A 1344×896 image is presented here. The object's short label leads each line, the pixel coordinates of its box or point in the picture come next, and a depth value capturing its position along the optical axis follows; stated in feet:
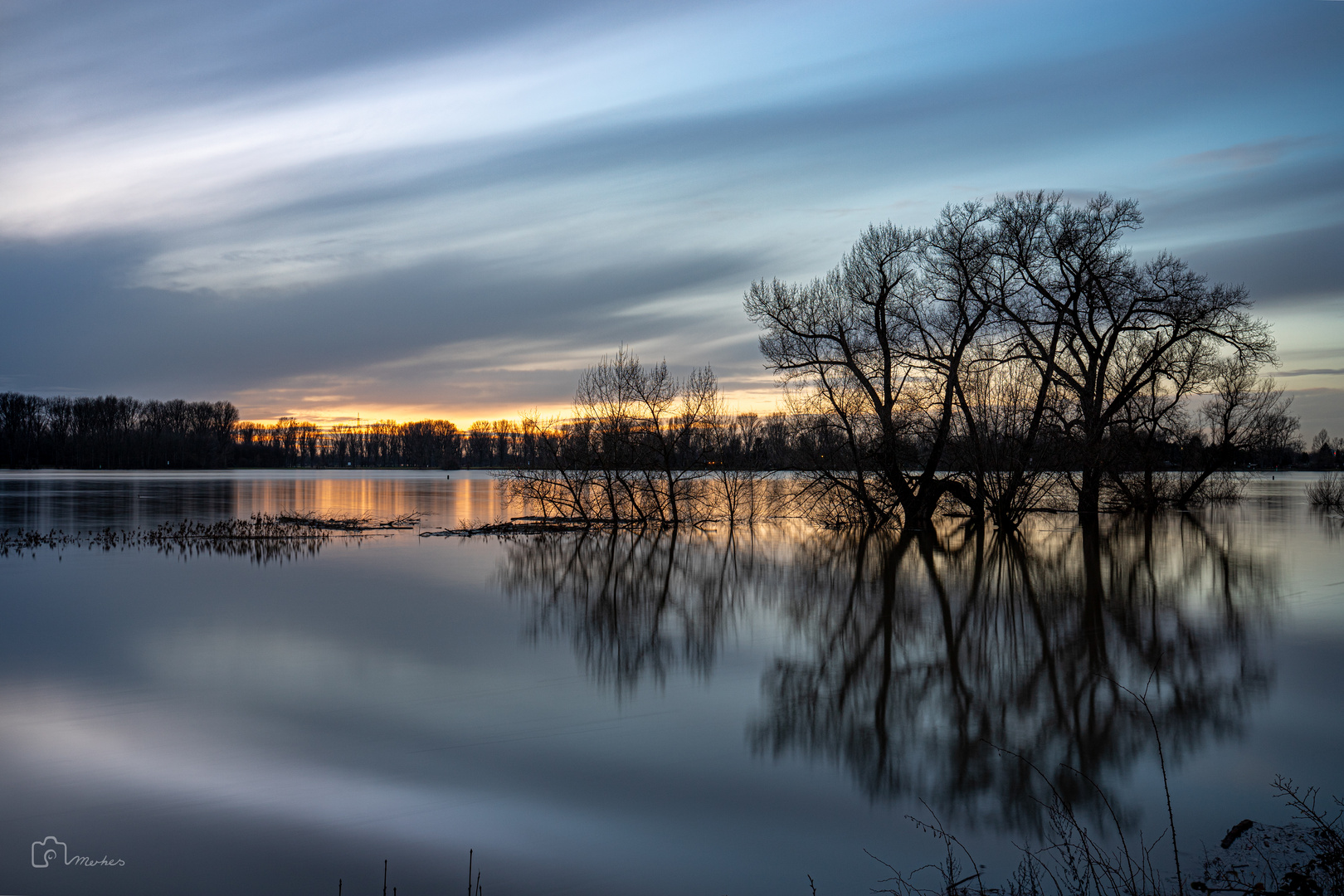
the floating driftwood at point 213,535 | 72.38
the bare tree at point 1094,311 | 94.48
